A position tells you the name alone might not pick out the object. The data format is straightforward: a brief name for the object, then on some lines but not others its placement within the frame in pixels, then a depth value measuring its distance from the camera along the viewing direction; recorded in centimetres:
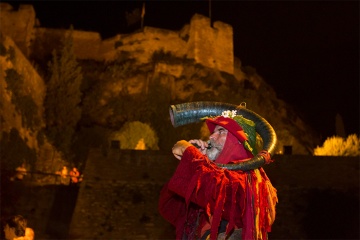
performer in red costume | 336
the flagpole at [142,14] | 4623
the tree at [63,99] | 2791
